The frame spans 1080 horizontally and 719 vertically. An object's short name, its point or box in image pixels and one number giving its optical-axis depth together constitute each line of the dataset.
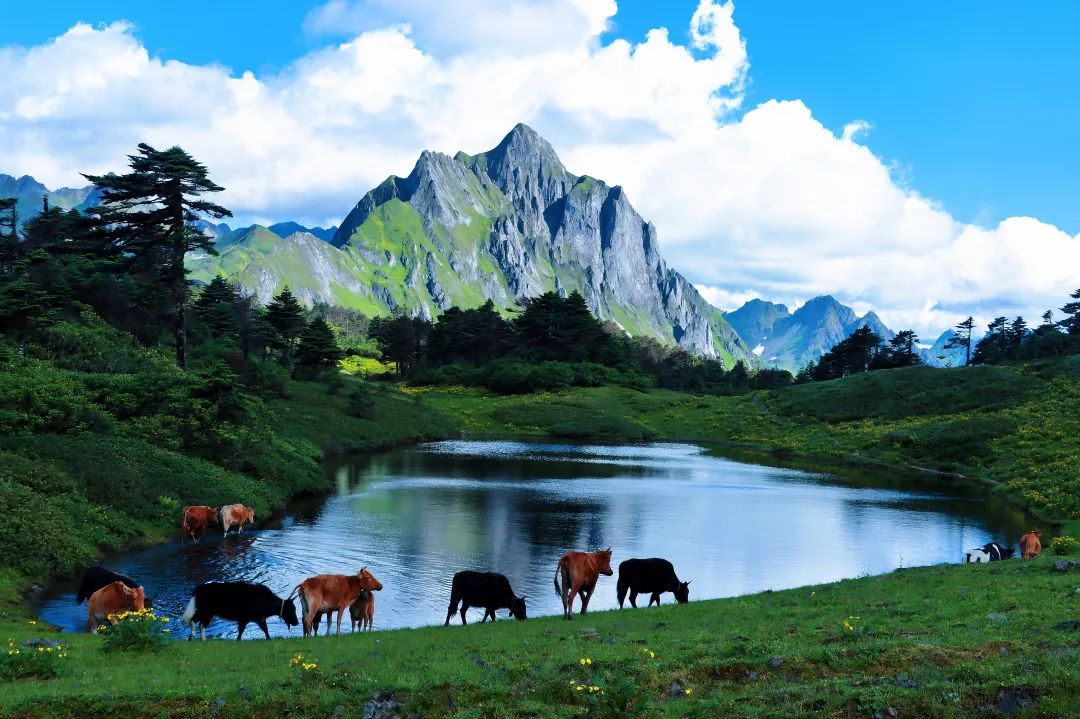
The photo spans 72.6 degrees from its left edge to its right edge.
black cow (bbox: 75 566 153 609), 21.81
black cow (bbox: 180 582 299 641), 20.05
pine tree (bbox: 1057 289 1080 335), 159.07
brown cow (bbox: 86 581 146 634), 19.89
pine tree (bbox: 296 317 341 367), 102.56
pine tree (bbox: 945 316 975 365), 175.14
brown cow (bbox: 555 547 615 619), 23.14
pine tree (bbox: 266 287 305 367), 112.81
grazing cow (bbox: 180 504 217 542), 33.31
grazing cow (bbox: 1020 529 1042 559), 31.22
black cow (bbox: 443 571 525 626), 22.12
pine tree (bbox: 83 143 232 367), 59.84
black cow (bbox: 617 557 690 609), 26.06
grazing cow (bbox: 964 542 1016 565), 31.28
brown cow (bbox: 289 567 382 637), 20.38
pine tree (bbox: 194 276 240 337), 89.62
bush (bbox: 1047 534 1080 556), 28.62
